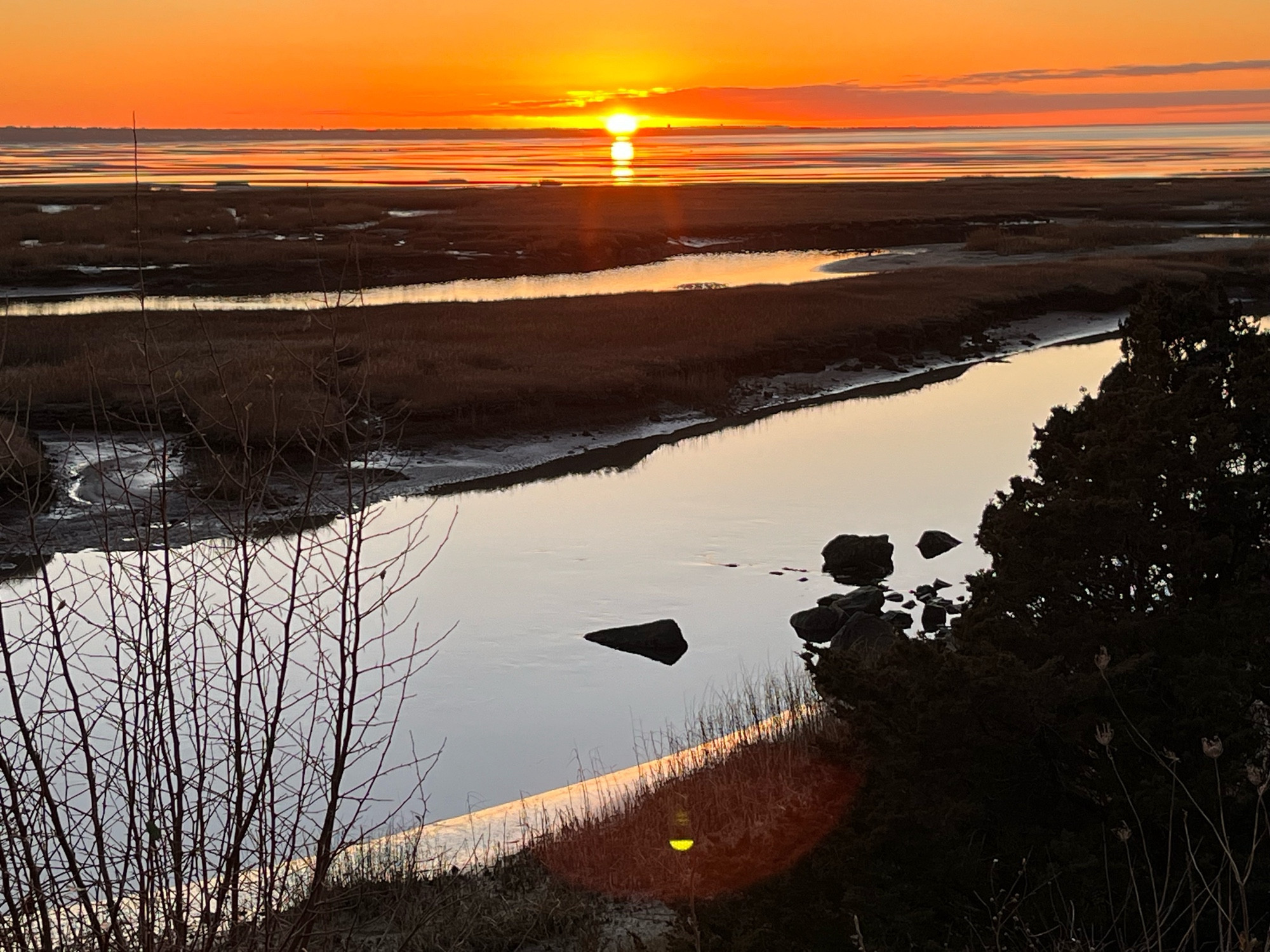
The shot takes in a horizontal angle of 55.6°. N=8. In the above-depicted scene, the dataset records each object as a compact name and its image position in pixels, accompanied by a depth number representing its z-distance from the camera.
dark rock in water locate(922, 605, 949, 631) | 16.05
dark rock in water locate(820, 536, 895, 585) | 18.53
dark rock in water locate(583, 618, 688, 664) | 15.77
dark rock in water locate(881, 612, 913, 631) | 15.74
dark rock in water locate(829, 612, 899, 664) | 14.62
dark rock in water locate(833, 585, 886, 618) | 16.55
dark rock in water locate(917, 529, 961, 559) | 19.61
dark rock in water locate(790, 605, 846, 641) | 16.16
